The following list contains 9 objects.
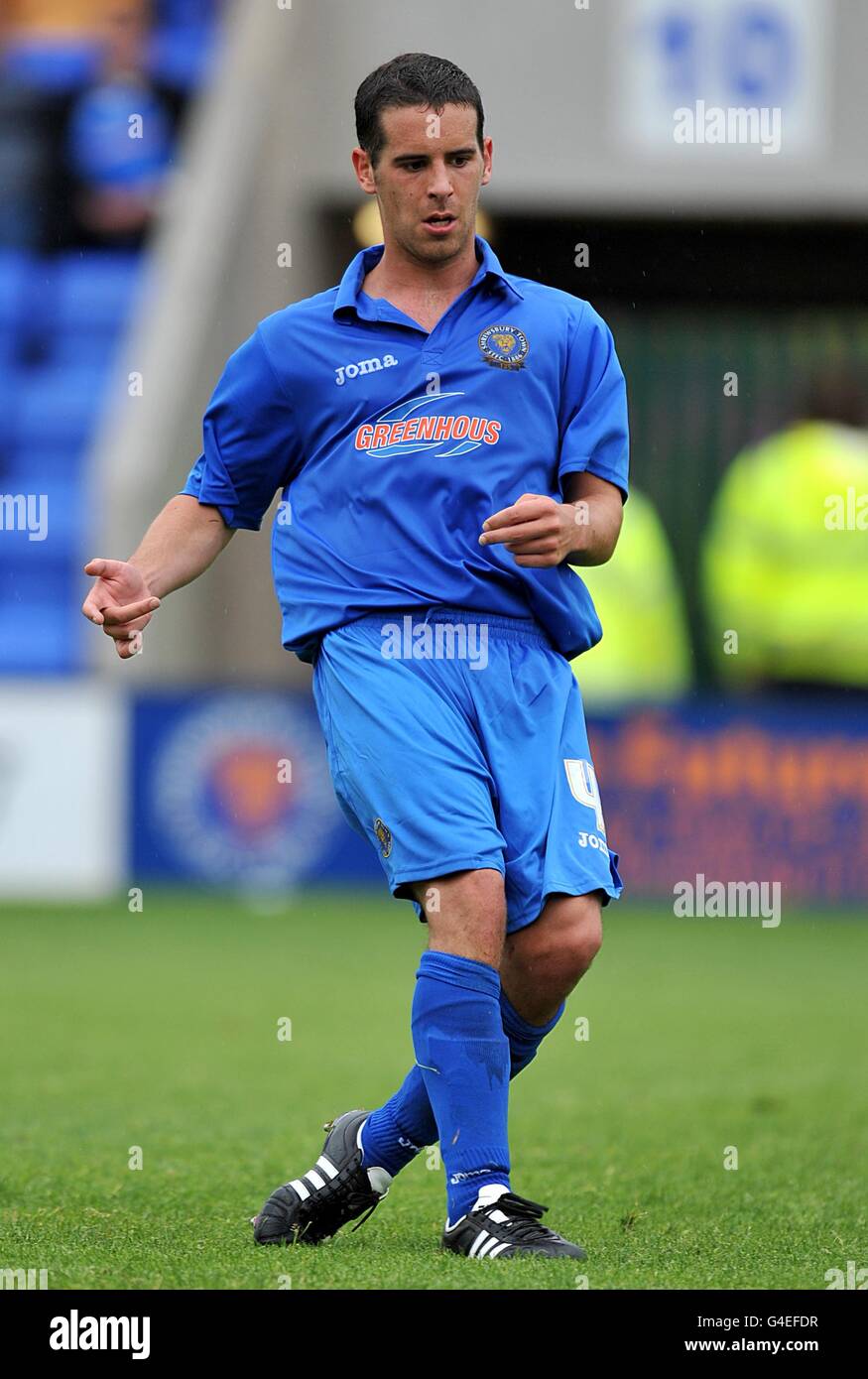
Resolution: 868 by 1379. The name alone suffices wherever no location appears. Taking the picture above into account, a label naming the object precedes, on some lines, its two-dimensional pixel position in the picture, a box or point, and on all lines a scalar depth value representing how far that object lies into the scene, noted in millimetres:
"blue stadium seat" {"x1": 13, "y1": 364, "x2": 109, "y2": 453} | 17484
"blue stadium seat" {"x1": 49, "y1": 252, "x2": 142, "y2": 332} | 18344
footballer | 4312
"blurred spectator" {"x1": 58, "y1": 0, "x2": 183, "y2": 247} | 18984
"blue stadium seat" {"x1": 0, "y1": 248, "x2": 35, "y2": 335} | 18672
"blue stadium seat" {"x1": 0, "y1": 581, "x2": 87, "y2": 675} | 15367
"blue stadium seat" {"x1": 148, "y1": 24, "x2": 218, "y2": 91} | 19797
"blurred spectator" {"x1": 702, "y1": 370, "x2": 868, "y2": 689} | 15562
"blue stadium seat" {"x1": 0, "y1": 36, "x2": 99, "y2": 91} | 20094
